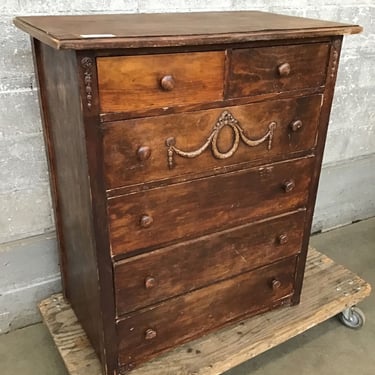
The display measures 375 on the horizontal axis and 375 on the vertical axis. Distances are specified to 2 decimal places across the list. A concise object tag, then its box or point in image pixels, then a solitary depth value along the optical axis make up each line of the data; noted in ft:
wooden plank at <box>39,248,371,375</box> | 4.48
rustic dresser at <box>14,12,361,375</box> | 3.36
